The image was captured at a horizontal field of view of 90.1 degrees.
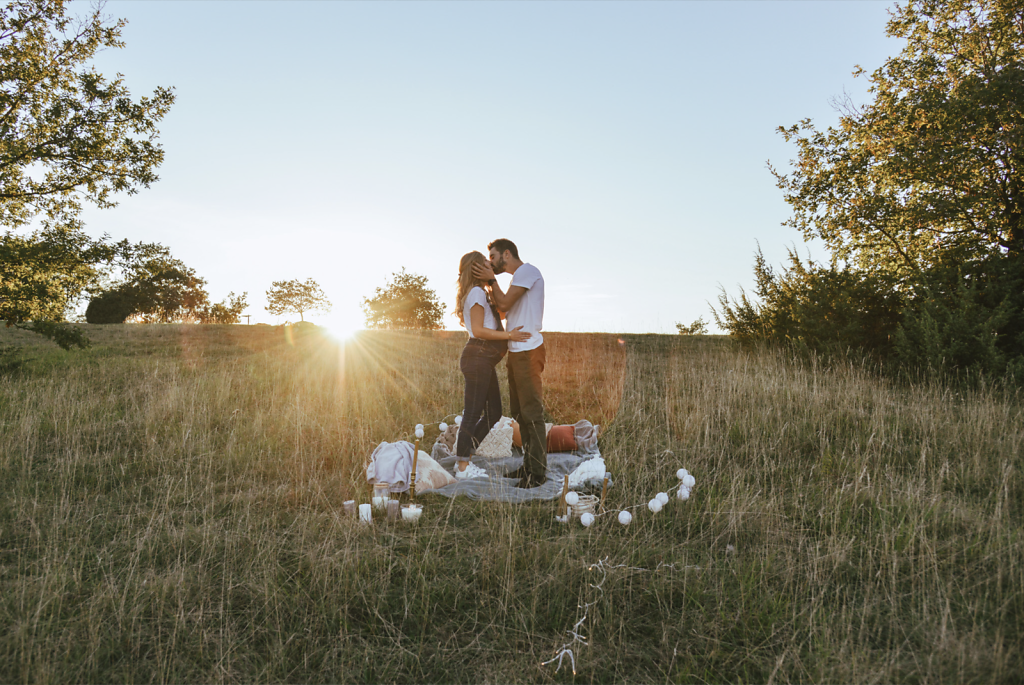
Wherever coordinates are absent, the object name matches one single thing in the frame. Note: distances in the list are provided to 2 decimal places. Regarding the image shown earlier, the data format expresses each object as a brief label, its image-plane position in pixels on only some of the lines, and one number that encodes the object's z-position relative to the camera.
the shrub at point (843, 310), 12.62
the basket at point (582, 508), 4.43
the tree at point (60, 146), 11.70
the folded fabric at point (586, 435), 6.90
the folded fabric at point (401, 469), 5.23
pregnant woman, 5.45
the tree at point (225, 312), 64.94
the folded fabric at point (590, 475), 5.48
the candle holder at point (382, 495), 4.65
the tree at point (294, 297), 65.06
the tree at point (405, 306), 51.25
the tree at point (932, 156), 12.11
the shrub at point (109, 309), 52.47
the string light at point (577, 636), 2.72
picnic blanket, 5.16
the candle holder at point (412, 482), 4.83
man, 5.23
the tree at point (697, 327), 33.14
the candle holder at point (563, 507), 4.47
